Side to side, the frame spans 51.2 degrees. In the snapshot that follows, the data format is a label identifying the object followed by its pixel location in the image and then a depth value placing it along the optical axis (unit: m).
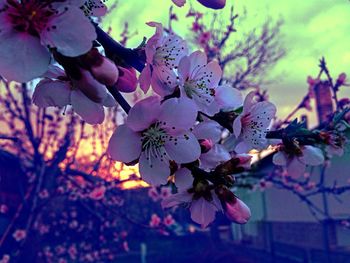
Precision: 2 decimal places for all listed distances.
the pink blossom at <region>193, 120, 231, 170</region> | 0.13
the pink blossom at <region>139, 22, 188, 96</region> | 0.13
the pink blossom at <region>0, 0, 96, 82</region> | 0.09
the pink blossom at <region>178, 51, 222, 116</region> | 0.13
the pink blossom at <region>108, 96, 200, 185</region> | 0.12
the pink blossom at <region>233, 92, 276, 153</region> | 0.15
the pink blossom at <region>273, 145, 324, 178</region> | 0.20
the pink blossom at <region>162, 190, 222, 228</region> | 0.14
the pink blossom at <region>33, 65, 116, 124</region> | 0.12
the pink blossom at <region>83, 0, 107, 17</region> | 0.13
